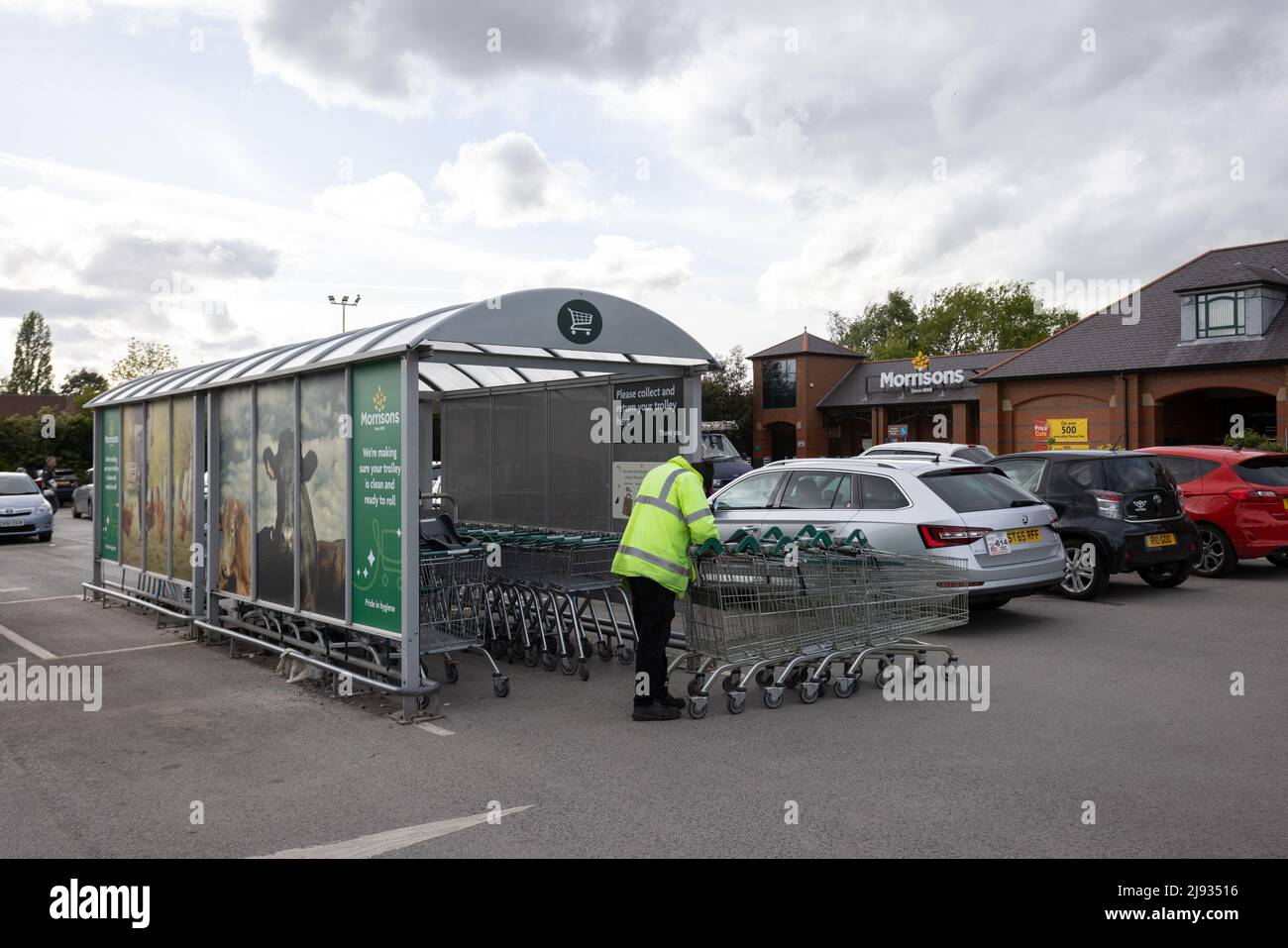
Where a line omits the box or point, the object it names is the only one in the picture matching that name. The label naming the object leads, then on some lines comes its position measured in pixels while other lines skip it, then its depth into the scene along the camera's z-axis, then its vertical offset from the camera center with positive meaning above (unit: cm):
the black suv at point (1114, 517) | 1214 -60
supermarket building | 3362 +334
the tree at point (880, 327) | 8588 +1262
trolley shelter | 747 +15
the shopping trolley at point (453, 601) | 775 -100
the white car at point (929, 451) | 1771 +32
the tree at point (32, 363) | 8975 +994
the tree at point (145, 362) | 6178 +683
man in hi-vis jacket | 687 -57
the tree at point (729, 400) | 6025 +407
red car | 1377 -50
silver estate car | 982 -45
